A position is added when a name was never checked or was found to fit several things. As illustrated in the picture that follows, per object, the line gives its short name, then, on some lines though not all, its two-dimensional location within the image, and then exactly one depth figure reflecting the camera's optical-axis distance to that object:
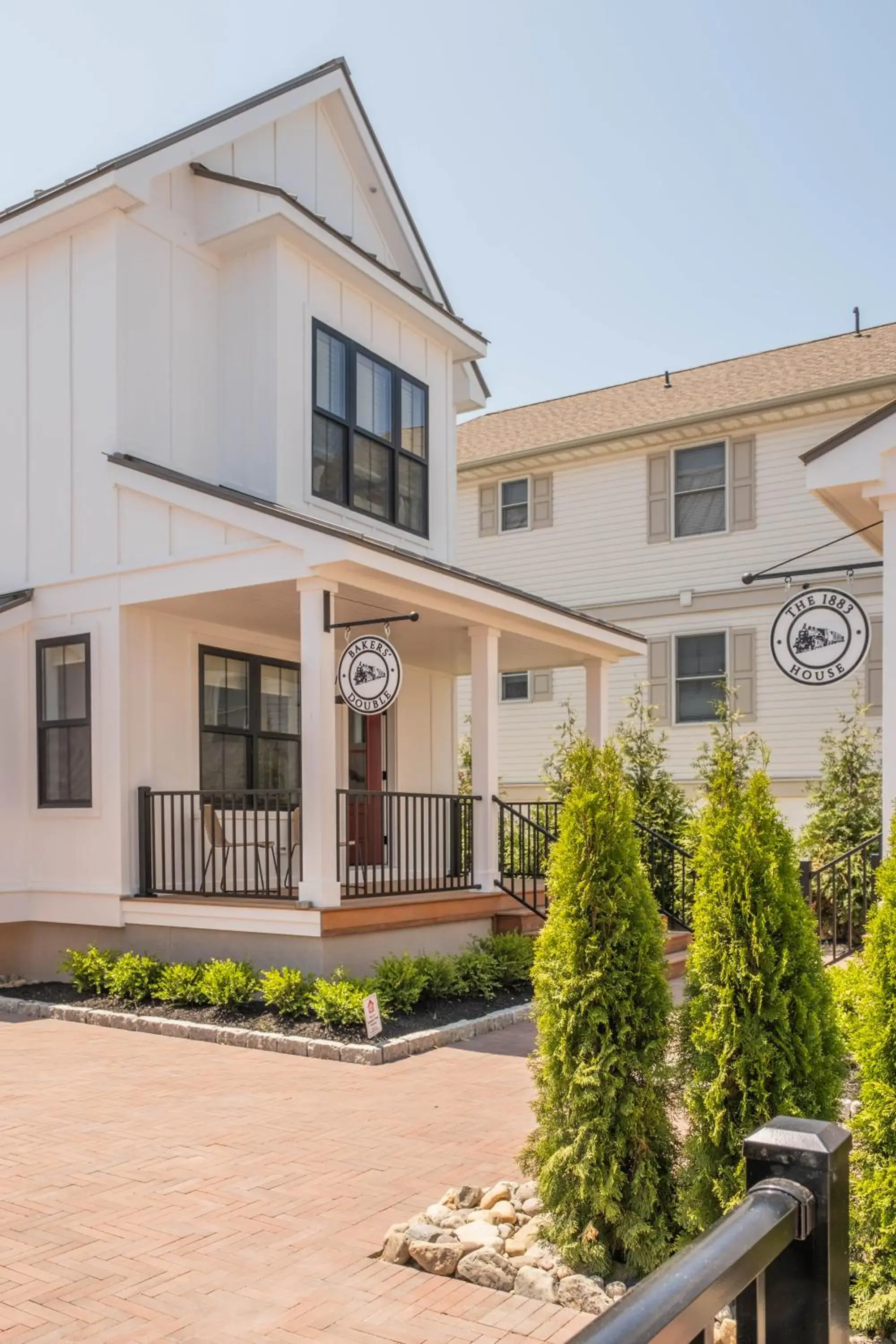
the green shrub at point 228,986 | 9.76
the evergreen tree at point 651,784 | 15.25
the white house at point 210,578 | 10.55
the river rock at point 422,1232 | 4.92
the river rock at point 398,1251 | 4.87
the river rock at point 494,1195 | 5.35
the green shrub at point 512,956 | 10.99
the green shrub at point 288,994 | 9.48
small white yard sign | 8.77
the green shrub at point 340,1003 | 9.06
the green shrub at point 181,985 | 9.95
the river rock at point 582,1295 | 4.46
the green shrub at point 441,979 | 10.16
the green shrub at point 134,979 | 10.41
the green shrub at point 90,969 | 10.73
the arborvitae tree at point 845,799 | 14.95
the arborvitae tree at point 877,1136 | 4.11
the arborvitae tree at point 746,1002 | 4.40
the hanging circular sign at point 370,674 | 10.44
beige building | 18.03
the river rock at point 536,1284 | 4.56
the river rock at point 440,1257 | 4.75
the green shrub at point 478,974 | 10.50
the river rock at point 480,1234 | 4.90
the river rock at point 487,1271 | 4.66
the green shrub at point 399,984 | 9.66
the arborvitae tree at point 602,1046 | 4.71
